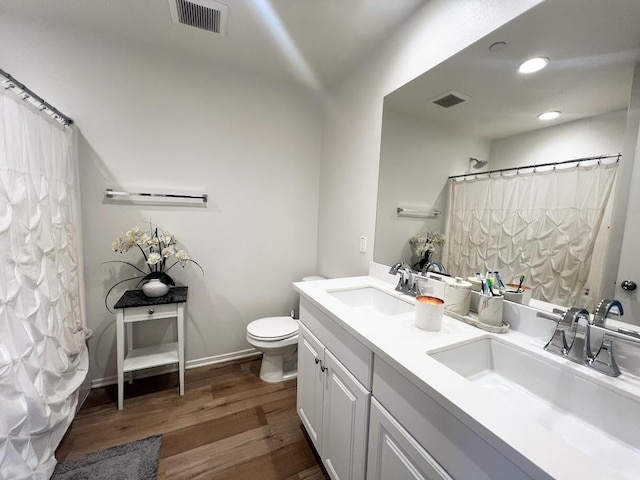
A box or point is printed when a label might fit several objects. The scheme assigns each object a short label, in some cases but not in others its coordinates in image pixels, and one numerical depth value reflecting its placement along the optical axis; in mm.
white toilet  1881
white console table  1674
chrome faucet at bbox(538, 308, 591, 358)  792
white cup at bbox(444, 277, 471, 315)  1132
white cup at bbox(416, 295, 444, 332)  987
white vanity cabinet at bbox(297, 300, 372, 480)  979
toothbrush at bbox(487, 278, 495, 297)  1045
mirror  816
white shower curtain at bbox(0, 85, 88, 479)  1030
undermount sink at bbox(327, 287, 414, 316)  1438
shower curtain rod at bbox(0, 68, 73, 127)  1058
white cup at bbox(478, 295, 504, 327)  1006
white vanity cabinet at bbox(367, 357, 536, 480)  541
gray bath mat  1258
